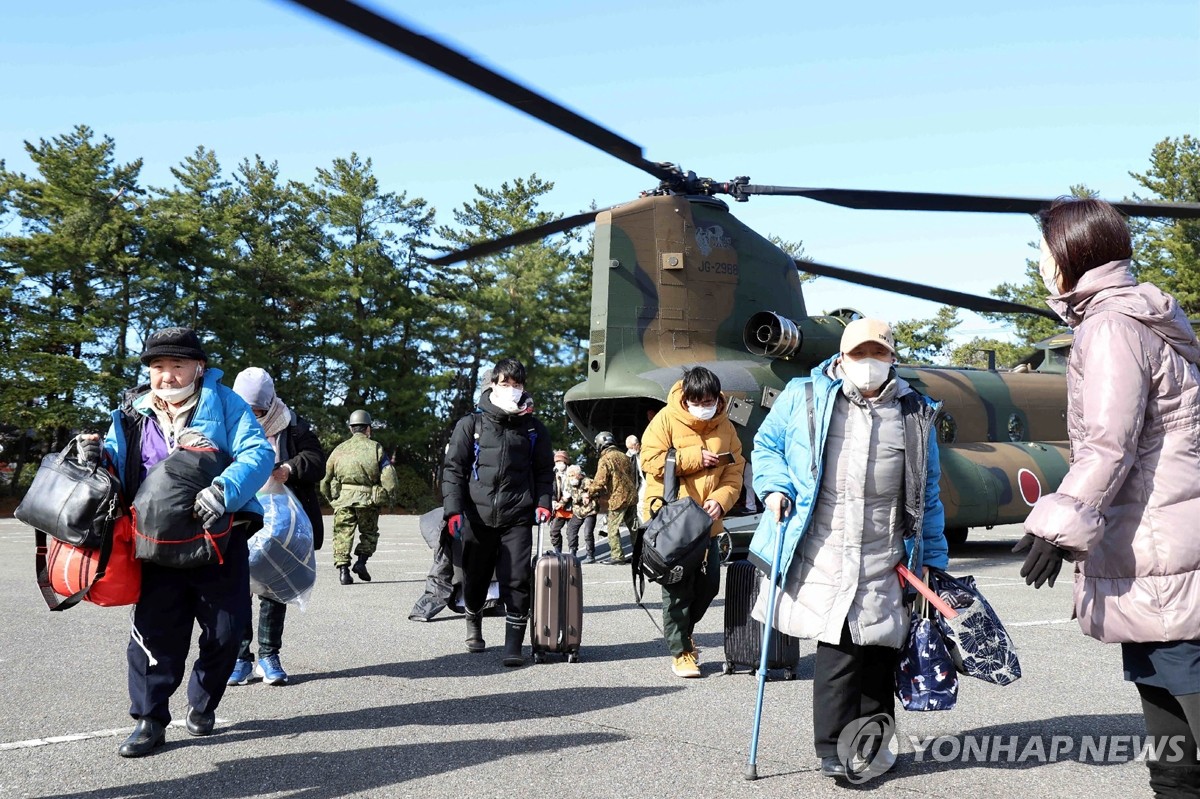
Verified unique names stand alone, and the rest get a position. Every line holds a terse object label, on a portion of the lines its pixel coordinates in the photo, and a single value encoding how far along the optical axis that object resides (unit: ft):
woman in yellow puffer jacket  21.99
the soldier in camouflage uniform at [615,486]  43.80
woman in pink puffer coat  9.93
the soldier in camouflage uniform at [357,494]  37.55
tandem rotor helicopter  40.70
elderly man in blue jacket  15.40
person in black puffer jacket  23.39
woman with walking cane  14.20
